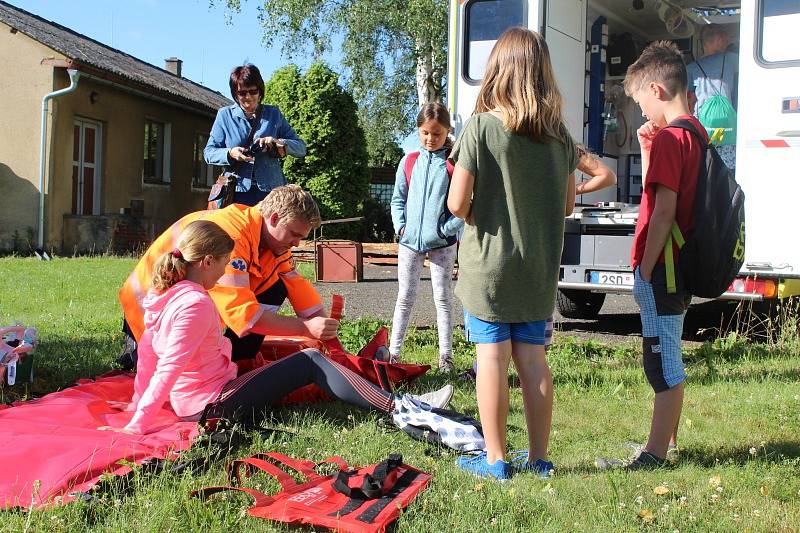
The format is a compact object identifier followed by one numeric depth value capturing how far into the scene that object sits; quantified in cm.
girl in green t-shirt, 299
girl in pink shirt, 336
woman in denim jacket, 523
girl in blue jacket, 520
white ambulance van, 602
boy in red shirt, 317
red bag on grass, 246
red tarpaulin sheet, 269
